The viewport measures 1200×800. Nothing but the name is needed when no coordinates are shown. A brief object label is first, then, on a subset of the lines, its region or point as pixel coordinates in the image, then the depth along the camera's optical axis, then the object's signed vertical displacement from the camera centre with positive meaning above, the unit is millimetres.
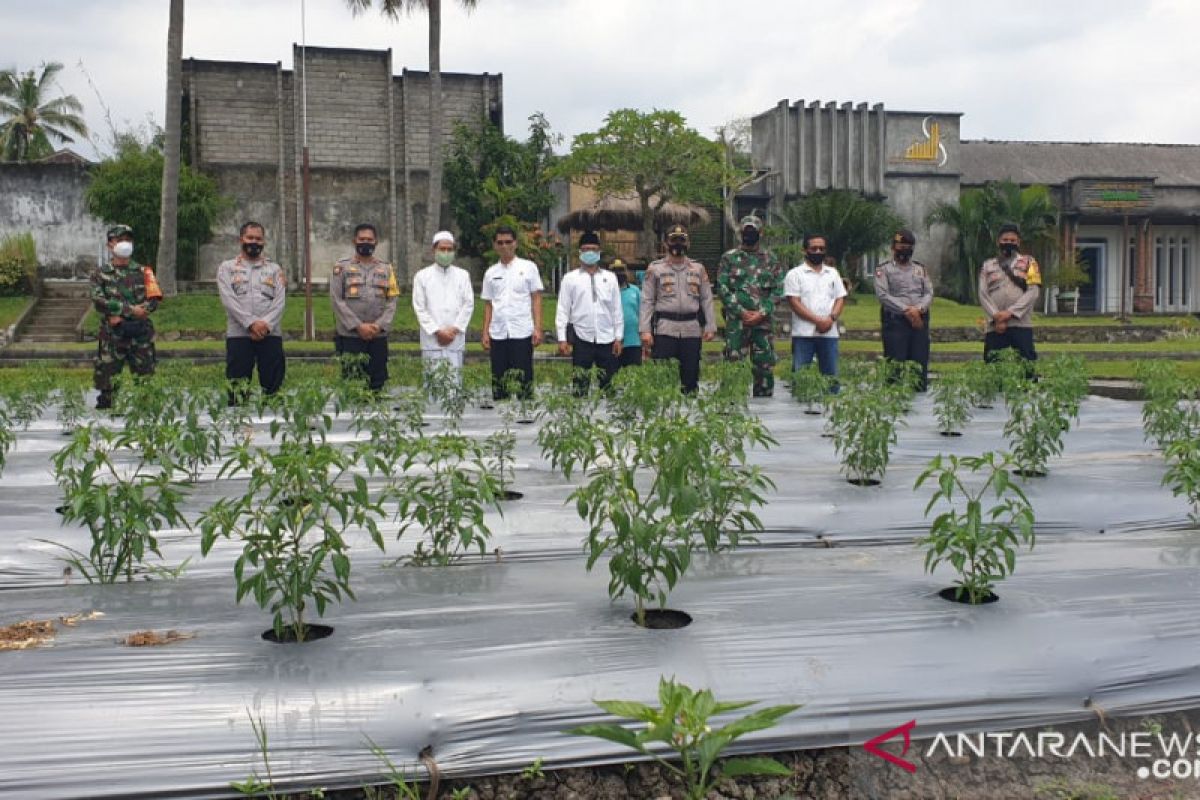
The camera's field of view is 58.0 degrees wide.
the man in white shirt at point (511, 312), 8055 +214
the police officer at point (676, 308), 8242 +254
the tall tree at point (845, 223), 26375 +2910
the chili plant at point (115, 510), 3070 -491
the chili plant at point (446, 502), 3084 -482
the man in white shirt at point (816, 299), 8719 +346
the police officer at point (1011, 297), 8695 +369
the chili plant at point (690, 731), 2051 -751
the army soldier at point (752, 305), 8820 +301
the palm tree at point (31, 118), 37562 +7743
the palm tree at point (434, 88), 22922 +5482
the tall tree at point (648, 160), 23469 +3960
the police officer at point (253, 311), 7457 +199
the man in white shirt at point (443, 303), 8023 +280
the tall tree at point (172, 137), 20031 +3739
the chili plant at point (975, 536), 2898 -523
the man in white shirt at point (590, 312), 8281 +223
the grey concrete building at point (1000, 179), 29422 +4391
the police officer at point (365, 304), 7781 +259
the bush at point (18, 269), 22844 +1470
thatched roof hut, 25438 +2967
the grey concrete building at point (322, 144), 26641 +4869
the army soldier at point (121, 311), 7844 +201
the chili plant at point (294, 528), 2646 -466
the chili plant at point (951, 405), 6539 -385
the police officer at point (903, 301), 8766 +336
